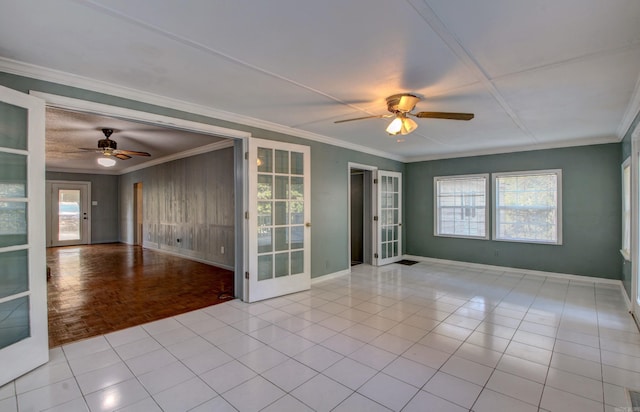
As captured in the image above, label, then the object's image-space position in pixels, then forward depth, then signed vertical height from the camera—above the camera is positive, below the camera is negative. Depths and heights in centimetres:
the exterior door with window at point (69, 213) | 959 -18
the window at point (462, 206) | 636 -3
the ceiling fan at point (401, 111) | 309 +100
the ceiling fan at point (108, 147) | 516 +107
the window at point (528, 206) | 553 -4
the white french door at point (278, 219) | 412 -19
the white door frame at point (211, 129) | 273 +92
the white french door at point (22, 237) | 229 -23
